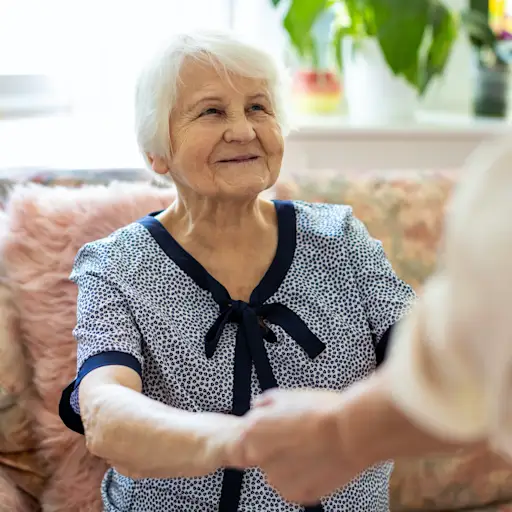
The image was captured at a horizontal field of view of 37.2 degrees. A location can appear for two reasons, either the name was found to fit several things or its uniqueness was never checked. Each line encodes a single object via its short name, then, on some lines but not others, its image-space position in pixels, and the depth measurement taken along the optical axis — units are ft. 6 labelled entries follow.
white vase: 7.38
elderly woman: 3.88
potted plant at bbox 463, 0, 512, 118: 7.50
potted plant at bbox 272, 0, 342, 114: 7.66
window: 6.86
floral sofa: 4.40
